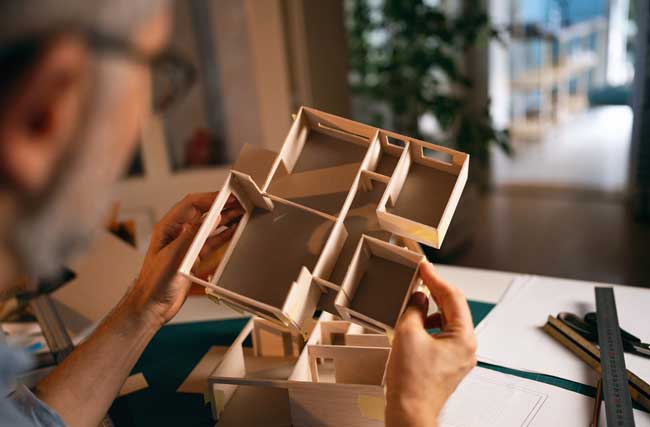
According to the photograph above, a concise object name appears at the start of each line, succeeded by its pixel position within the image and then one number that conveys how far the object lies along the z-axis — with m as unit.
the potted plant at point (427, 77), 2.83
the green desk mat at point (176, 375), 1.01
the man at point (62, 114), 0.43
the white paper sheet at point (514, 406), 0.93
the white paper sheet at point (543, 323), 1.05
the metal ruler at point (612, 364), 0.87
